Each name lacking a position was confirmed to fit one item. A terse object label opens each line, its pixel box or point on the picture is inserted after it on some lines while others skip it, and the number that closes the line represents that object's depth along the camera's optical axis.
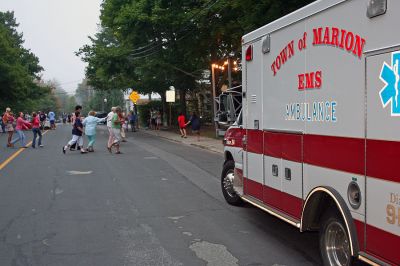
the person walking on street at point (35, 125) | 21.90
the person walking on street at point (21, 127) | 21.62
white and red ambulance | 3.95
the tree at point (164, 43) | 24.88
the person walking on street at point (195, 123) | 27.73
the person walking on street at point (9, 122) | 22.66
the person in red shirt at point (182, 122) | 28.89
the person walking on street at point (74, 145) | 19.05
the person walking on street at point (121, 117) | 20.08
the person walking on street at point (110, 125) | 19.22
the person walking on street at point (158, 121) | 40.89
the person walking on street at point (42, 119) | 43.47
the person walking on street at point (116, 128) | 18.97
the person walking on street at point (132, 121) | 40.31
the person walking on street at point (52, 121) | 46.07
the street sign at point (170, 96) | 34.91
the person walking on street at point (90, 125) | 19.22
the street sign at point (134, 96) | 41.56
